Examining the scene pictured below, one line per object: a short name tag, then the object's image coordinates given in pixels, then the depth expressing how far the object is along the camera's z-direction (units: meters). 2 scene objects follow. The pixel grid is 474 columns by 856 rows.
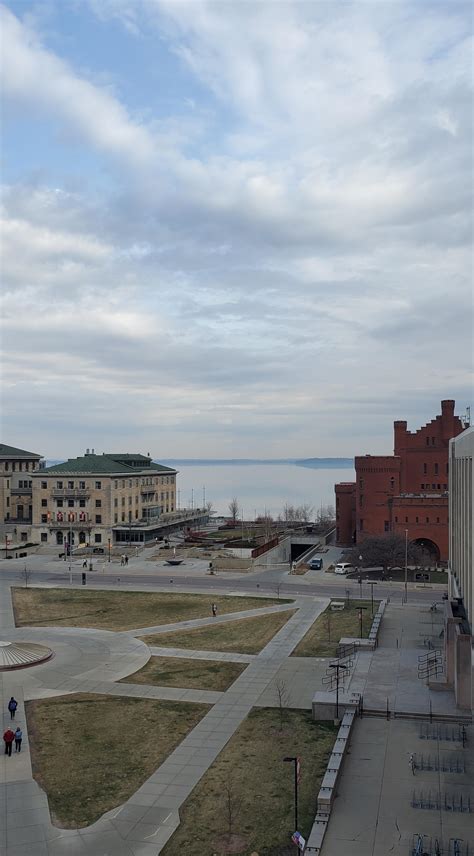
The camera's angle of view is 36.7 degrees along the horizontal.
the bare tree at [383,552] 69.19
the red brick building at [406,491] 76.38
